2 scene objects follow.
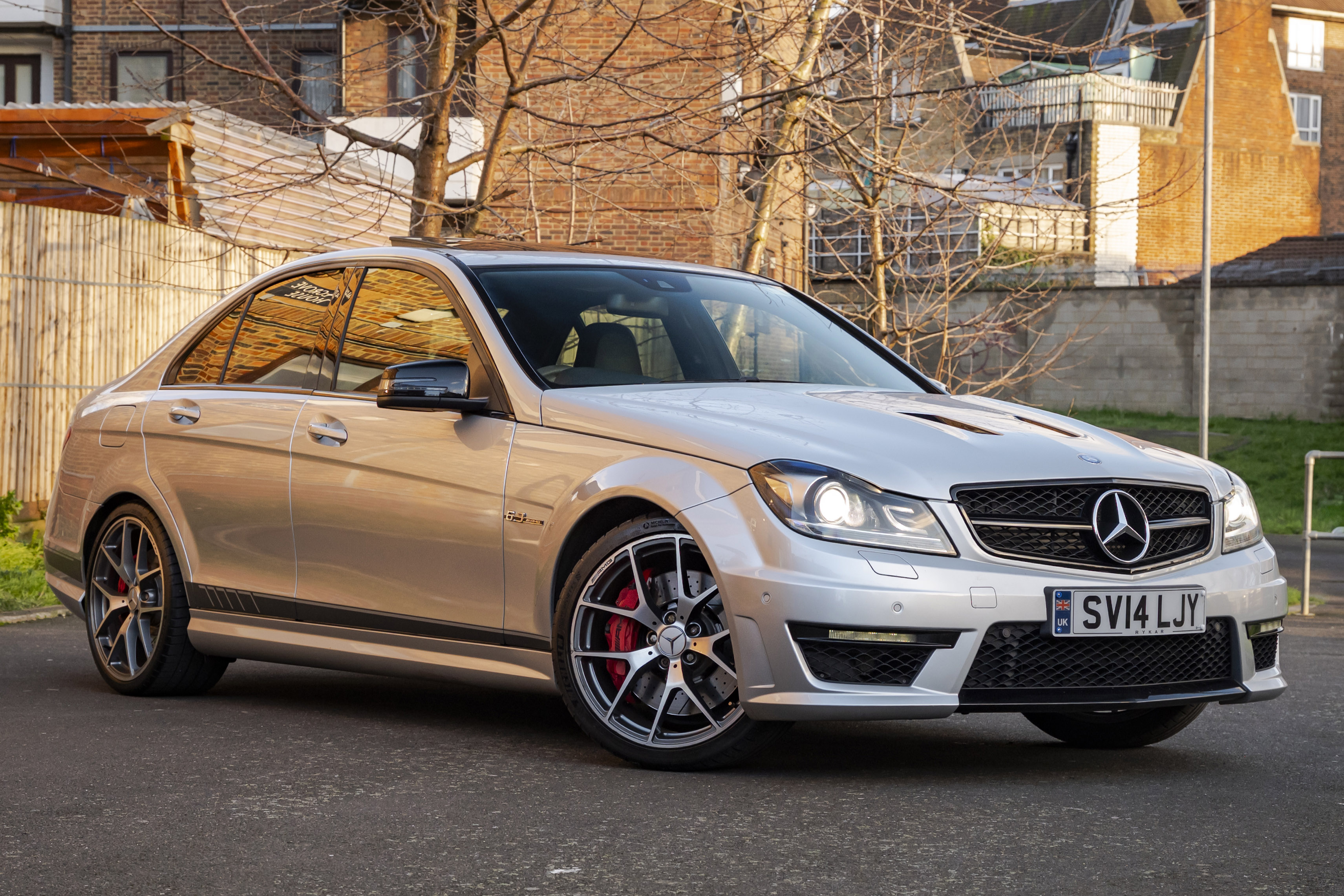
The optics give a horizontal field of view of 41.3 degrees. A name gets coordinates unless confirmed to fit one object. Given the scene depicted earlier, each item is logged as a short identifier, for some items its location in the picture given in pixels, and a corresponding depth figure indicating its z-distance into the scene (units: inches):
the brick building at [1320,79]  2416.3
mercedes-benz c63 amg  189.8
